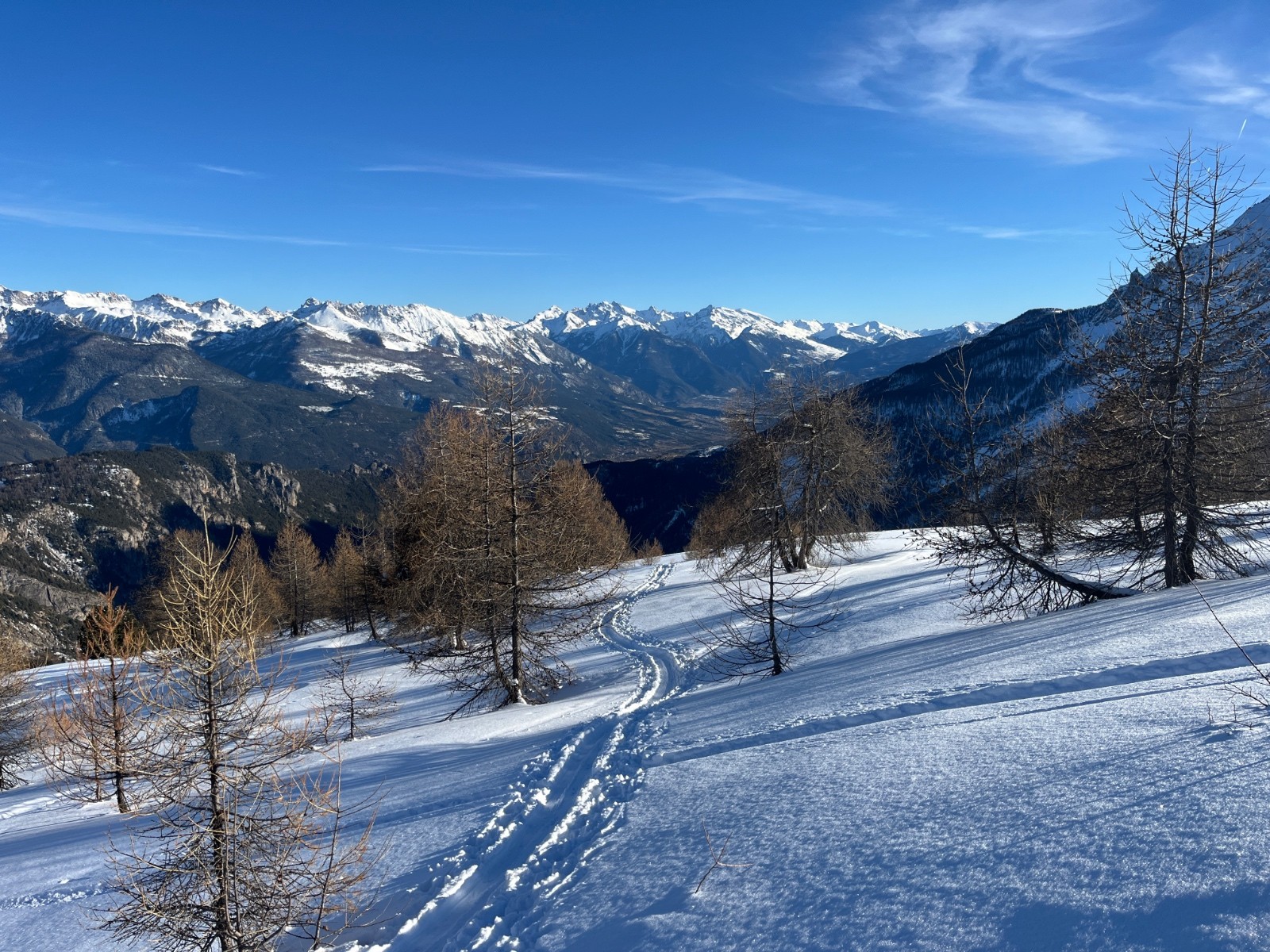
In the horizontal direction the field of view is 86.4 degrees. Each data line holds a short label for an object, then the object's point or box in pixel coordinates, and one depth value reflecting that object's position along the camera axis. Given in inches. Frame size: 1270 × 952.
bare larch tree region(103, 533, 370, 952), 229.0
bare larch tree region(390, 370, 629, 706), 711.1
